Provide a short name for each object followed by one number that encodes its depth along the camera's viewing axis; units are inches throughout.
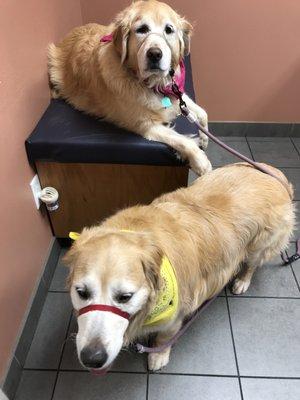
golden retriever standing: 37.4
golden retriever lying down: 60.4
